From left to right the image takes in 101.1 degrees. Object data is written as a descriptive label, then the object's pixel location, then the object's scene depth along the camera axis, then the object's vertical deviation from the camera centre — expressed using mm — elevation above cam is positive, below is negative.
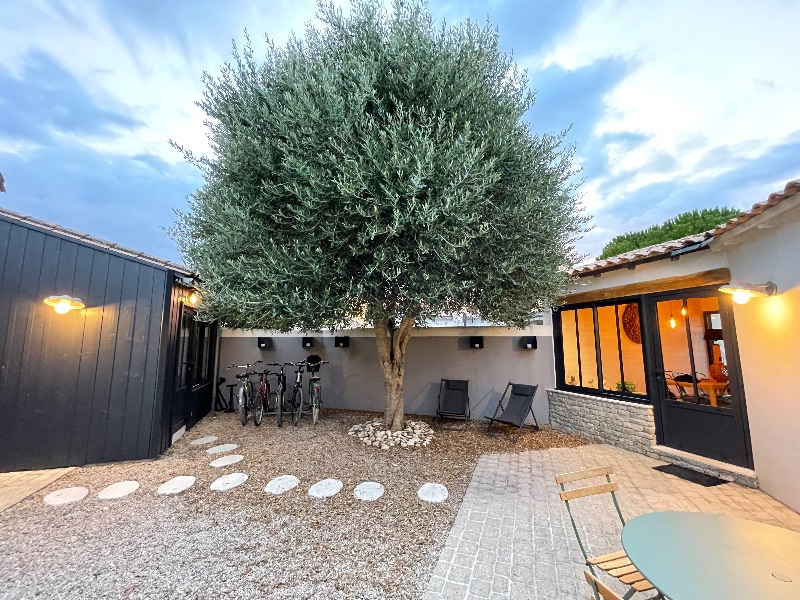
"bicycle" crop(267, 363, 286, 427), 6777 -1159
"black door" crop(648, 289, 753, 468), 4445 -497
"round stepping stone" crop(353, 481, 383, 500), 3823 -1743
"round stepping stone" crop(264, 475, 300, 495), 4020 -1747
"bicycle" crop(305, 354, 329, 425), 6980 -1097
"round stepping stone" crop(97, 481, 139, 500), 3846 -1746
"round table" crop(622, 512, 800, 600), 1416 -1038
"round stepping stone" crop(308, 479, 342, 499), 3885 -1745
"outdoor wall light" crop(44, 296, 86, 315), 4337 +554
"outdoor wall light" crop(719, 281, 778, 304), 3598 +596
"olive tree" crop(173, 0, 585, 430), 3844 +2030
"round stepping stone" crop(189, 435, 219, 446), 5734 -1704
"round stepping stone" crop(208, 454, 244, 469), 4797 -1725
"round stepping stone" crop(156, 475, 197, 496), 3979 -1753
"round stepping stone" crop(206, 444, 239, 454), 5328 -1713
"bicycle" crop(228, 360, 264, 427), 6887 -1255
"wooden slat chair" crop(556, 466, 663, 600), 1829 -1310
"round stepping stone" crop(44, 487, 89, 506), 3711 -1751
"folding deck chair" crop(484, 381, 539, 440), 6241 -1228
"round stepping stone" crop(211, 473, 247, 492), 4078 -1750
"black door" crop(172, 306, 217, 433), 6070 -553
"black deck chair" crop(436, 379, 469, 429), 7062 -1215
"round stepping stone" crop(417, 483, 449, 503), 3770 -1743
